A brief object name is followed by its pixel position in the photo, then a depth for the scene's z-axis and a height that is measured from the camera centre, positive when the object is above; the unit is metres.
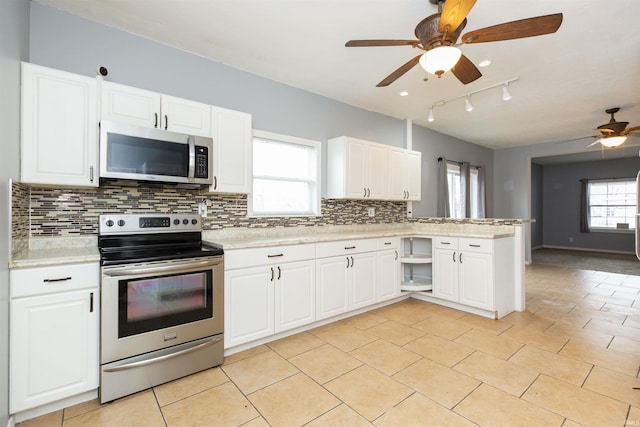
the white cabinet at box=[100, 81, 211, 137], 2.27 +0.83
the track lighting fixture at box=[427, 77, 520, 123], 3.43 +1.54
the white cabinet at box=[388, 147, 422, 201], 4.37 +0.61
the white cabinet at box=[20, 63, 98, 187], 1.98 +0.59
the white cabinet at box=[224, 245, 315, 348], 2.53 -0.65
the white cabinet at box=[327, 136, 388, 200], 3.82 +0.61
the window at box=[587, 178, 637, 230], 8.34 +0.35
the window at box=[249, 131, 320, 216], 3.45 +0.48
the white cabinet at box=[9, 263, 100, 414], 1.72 -0.68
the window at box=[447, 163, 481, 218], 6.09 +0.50
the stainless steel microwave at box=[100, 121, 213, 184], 2.17 +0.47
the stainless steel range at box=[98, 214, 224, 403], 1.96 -0.60
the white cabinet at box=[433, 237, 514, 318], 3.45 -0.65
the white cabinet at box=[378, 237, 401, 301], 3.70 -0.63
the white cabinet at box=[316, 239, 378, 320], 3.13 -0.64
